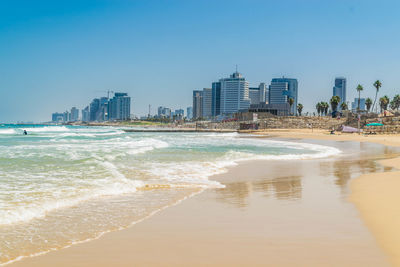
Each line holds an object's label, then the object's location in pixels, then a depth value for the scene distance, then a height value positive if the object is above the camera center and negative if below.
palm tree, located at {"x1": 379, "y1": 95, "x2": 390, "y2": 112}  118.00 +7.40
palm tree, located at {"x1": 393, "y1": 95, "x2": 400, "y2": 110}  121.12 +7.70
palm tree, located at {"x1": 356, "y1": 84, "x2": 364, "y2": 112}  117.31 +11.42
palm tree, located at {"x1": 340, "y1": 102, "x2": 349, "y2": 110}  140.73 +6.69
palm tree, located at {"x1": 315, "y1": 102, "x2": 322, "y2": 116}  143.29 +6.09
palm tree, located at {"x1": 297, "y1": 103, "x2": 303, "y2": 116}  153.25 +6.20
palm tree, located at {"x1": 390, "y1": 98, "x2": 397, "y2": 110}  126.33 +6.85
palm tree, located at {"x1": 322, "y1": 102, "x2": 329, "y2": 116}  143.38 +6.54
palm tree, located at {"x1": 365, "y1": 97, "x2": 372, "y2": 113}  139.00 +7.70
